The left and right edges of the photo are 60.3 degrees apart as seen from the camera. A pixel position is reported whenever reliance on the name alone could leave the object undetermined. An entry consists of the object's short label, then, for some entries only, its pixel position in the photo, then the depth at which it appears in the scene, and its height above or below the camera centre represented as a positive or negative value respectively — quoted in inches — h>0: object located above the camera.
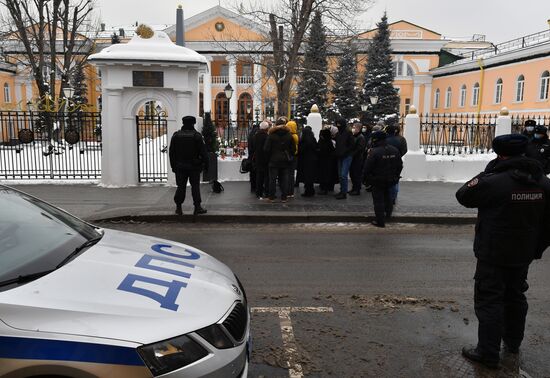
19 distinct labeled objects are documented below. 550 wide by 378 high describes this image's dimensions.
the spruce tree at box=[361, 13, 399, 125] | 1720.0 +176.3
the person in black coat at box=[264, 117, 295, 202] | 417.4 -20.5
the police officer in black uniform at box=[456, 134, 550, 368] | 144.8 -32.5
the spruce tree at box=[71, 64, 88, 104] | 1783.7 +146.7
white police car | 86.9 -38.8
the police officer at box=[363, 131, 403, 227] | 354.6 -32.0
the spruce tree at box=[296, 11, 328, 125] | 1483.8 +145.4
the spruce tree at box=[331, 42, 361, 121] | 1702.8 +126.6
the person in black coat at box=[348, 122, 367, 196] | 485.4 -40.6
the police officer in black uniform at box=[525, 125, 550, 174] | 370.3 -13.7
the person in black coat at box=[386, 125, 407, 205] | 418.3 -13.1
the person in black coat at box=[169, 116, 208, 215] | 371.2 -25.7
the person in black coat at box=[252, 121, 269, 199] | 439.2 -32.5
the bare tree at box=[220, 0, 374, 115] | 999.6 +211.5
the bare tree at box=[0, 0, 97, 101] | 1079.0 +238.1
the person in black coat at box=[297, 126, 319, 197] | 463.8 -31.9
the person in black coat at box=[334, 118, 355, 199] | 454.9 -21.7
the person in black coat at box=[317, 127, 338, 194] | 472.7 -34.5
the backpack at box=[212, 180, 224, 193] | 485.1 -63.5
